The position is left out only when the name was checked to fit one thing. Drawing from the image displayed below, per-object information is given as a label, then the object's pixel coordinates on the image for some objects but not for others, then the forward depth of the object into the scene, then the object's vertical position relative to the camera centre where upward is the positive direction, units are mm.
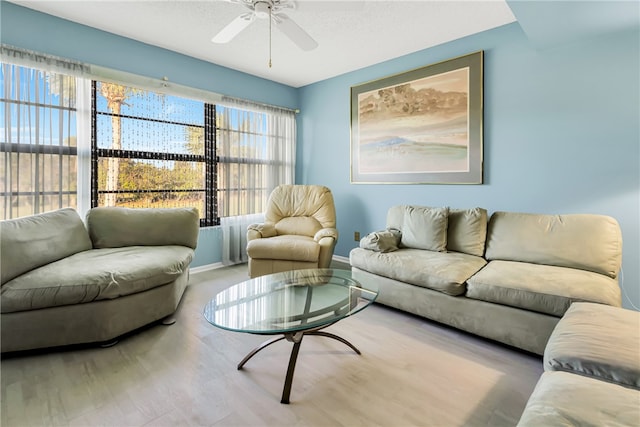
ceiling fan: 2166 +1267
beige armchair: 3311 -293
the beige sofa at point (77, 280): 1960 -491
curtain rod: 2627 +1276
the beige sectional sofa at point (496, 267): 2014 -445
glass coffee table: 1646 -589
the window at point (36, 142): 2633 +559
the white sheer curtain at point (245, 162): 4129 +620
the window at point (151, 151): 3229 +623
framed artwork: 3188 +919
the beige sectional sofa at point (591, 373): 924 -585
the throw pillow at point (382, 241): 2932 -315
